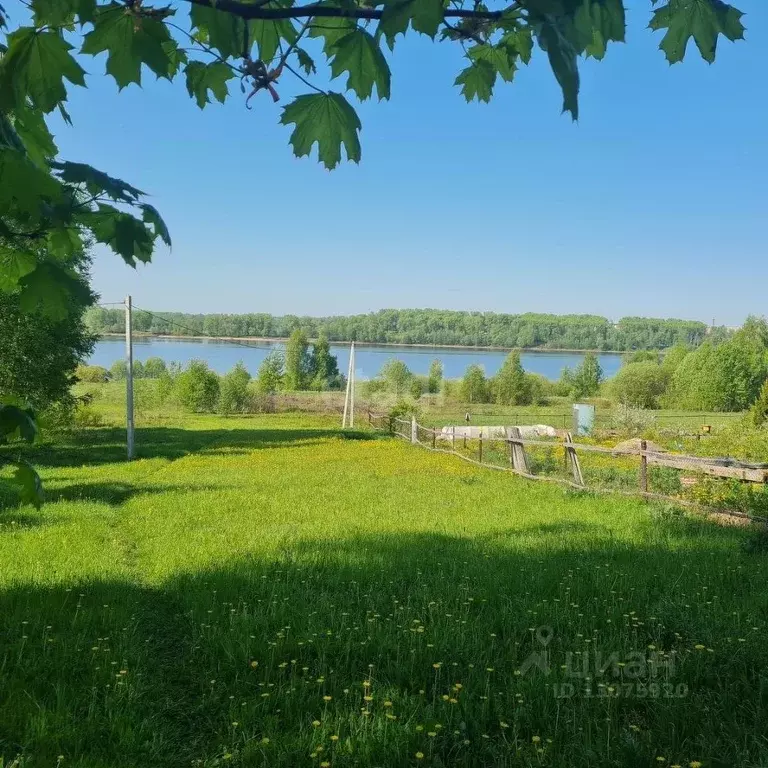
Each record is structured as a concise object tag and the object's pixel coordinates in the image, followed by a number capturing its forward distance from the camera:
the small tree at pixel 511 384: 86.31
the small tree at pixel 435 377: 99.75
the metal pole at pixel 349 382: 47.53
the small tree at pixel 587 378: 92.88
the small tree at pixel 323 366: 95.00
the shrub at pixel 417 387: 85.65
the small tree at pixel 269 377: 74.74
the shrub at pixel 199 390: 63.81
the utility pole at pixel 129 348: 24.64
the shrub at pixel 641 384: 82.38
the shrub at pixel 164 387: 70.44
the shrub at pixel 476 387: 87.00
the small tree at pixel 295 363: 90.50
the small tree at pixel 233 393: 62.28
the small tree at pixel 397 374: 91.50
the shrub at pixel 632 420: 43.00
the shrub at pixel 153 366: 106.47
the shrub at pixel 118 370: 104.46
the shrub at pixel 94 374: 81.56
